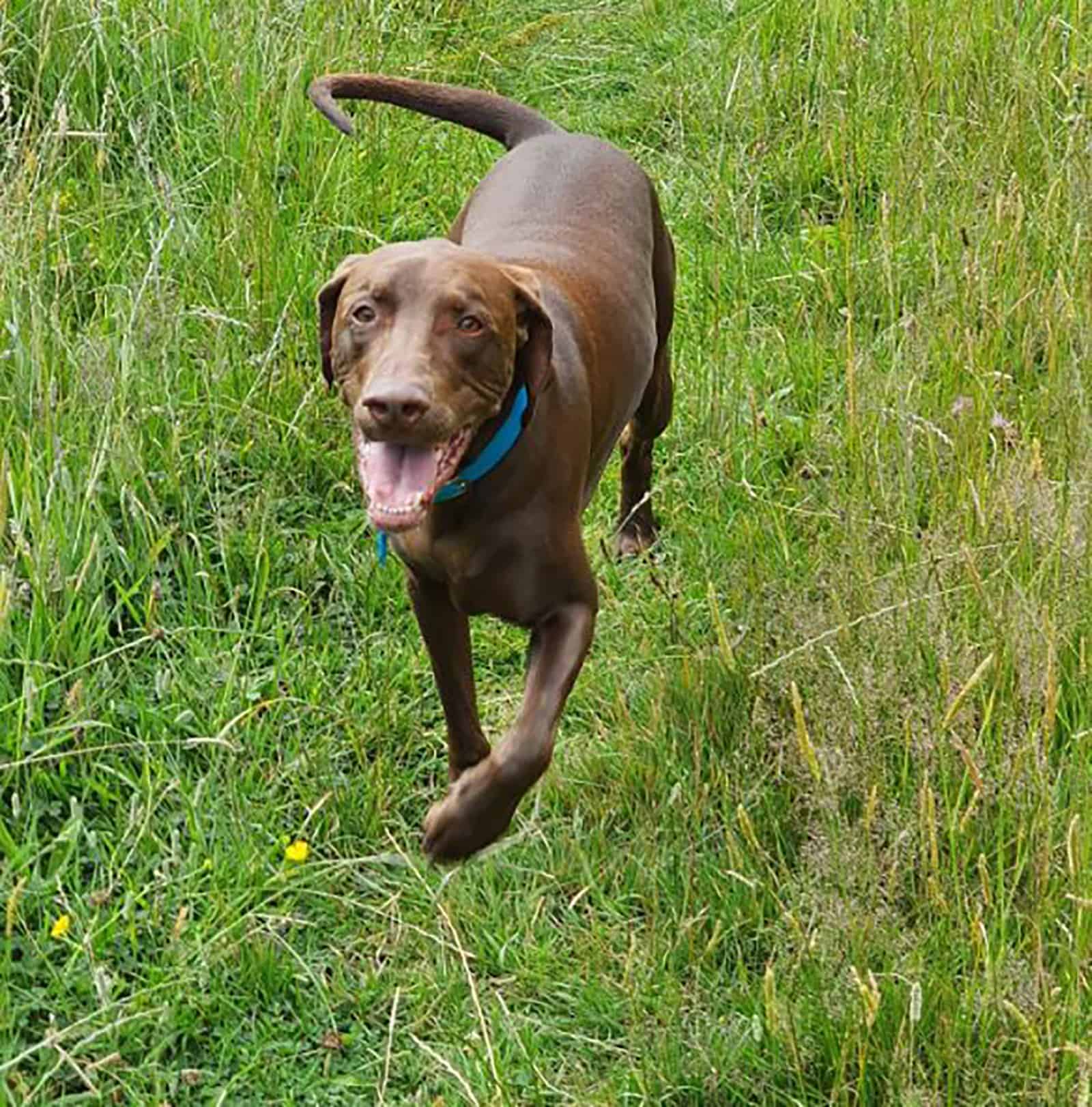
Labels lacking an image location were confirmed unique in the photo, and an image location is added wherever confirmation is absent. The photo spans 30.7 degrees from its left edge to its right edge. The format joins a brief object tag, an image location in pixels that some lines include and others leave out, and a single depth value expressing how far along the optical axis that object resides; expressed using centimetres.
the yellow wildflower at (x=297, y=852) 327
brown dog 284
